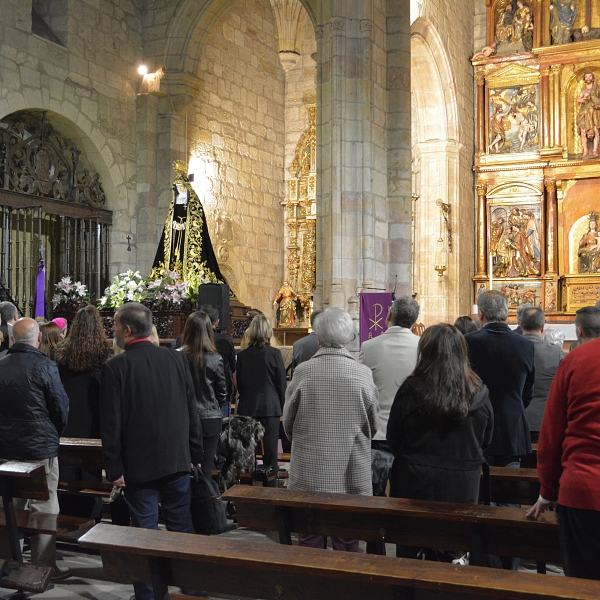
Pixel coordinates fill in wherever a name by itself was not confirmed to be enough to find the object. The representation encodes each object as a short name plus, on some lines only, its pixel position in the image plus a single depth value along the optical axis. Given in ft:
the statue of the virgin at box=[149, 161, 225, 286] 40.60
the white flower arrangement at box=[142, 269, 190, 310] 36.24
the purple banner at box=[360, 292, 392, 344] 35.17
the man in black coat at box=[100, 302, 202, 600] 12.53
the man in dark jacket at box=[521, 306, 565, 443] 17.88
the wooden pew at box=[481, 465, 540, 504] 14.12
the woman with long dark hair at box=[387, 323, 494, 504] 11.18
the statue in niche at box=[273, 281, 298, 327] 57.11
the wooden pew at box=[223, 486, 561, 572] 10.94
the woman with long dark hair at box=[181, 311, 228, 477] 17.03
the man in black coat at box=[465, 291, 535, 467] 15.42
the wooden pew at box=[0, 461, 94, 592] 13.34
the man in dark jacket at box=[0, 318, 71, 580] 14.40
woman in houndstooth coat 12.53
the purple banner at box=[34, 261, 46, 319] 38.04
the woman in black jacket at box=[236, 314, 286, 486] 20.98
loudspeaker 32.65
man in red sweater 8.75
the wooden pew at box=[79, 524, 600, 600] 7.98
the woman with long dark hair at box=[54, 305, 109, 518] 16.17
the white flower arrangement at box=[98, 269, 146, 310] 36.52
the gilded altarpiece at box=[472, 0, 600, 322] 61.41
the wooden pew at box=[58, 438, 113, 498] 16.26
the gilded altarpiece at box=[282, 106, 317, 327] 60.18
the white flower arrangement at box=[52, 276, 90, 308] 38.50
